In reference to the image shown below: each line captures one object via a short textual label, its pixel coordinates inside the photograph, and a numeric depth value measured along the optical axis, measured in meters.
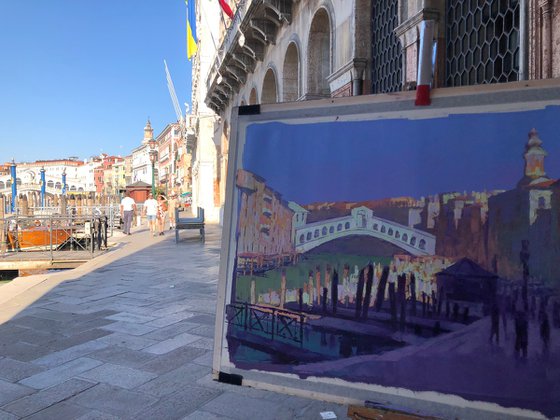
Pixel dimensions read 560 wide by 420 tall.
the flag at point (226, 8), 15.71
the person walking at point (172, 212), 19.67
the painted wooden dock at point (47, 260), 12.09
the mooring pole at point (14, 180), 30.70
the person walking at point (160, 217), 17.75
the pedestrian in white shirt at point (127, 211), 17.85
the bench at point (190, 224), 13.93
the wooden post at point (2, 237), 13.48
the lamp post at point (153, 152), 28.61
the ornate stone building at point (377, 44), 4.03
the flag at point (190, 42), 32.59
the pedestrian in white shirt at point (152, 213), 17.09
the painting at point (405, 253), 1.76
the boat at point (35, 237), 15.47
